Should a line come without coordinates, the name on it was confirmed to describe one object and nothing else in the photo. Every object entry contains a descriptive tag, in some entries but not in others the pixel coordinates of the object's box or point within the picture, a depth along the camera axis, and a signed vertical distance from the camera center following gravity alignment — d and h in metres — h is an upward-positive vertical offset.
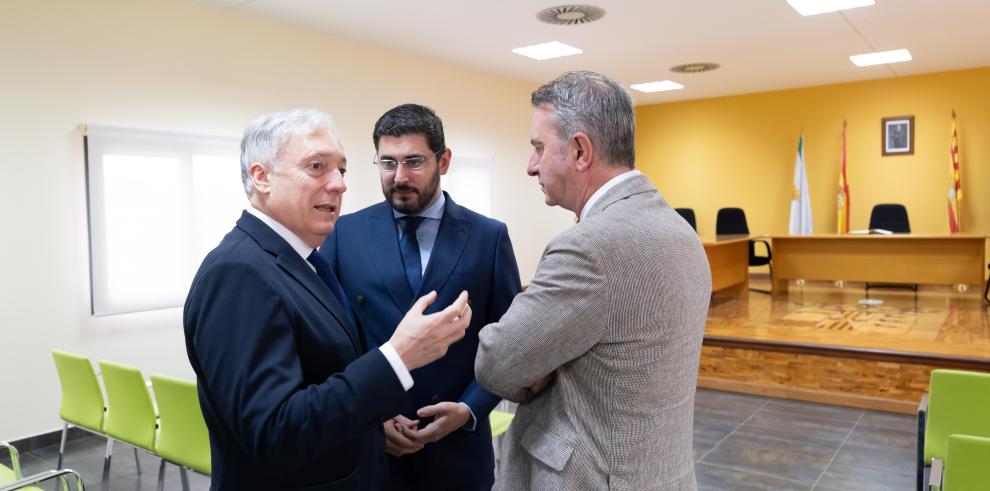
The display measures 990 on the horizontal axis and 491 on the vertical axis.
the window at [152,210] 5.00 +0.07
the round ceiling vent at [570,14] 6.16 +1.75
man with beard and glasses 1.85 -0.15
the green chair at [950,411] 2.74 -0.82
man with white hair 1.16 -0.22
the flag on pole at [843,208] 10.00 -0.03
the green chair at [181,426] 2.82 -0.84
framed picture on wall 9.90 +0.98
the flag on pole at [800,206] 10.44 +0.01
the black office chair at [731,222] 10.01 -0.20
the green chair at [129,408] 3.17 -0.86
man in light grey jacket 1.22 -0.21
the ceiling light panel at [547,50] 7.62 +1.77
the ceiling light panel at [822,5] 6.13 +1.76
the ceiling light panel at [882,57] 8.37 +1.78
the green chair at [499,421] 3.05 -0.93
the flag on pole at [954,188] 9.42 +0.20
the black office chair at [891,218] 9.08 -0.17
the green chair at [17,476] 2.07 -0.85
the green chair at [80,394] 3.45 -0.87
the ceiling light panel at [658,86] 10.09 +1.78
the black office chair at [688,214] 10.43 -0.08
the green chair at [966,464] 1.90 -0.70
